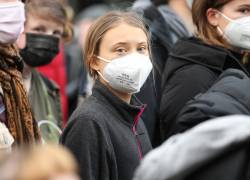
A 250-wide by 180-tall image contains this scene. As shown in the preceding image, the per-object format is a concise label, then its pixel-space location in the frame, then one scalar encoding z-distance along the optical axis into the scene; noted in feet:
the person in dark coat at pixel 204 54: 27.12
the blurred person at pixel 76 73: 49.22
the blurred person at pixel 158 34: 29.95
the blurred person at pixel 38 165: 13.15
